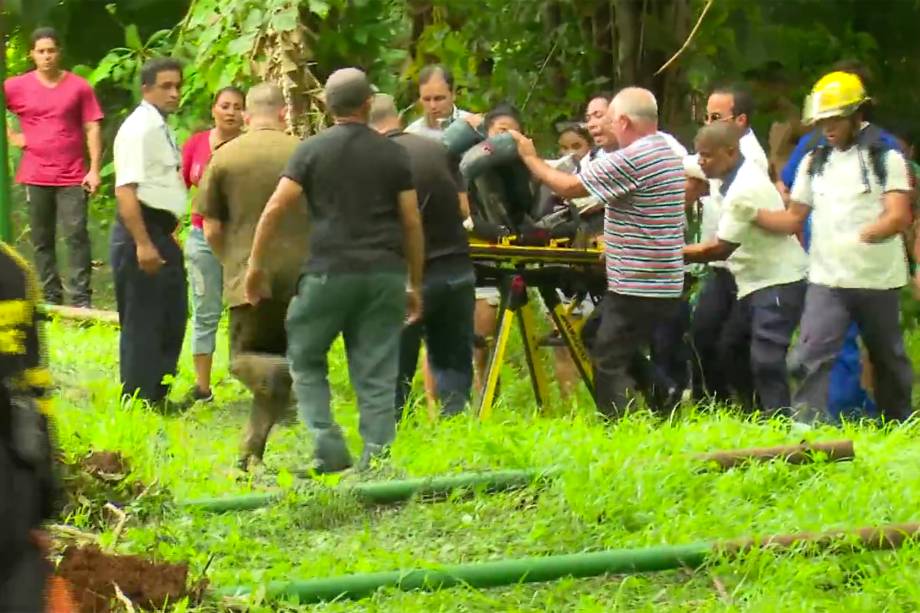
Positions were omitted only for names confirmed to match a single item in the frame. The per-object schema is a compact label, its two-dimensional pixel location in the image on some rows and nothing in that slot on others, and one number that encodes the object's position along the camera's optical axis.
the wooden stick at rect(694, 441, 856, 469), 13.78
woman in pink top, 19.05
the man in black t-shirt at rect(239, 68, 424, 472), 14.03
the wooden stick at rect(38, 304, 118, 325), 23.97
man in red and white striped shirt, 15.77
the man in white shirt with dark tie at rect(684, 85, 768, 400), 17.72
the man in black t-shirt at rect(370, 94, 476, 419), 16.27
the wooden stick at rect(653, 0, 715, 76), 17.82
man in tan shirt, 14.85
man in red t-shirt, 23.78
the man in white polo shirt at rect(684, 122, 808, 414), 16.70
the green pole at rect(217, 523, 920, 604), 10.73
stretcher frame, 16.64
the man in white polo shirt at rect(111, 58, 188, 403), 17.05
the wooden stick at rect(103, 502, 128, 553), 11.60
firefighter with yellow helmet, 15.45
